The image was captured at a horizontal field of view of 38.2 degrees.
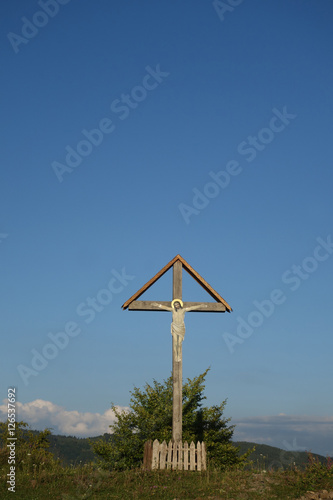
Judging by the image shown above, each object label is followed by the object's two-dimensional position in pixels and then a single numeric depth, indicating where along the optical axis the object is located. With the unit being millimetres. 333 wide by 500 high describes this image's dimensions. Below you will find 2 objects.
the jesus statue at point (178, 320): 17755
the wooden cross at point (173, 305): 17359
